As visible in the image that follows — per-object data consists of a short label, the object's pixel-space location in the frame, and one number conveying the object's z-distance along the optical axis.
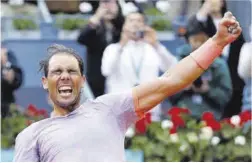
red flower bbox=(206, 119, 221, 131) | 12.31
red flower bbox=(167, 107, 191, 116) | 12.37
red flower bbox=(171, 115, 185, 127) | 12.32
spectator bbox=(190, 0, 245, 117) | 13.00
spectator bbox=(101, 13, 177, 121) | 12.59
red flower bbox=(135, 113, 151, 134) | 12.27
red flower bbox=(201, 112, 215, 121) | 12.34
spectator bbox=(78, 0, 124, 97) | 13.00
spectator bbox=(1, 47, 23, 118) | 12.88
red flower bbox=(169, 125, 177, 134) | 12.27
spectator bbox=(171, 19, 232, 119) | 12.71
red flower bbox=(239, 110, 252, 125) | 12.39
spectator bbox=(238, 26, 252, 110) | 12.48
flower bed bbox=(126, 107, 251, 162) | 12.05
